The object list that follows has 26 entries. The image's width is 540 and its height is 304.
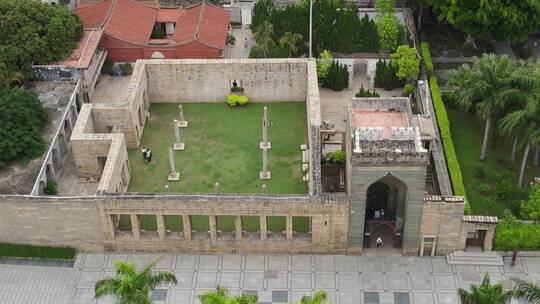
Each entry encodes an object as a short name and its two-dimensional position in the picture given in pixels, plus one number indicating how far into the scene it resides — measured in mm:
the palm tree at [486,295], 49969
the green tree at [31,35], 78562
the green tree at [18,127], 68188
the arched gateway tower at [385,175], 59000
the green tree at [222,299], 48875
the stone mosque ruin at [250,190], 62000
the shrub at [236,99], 80688
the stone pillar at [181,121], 78712
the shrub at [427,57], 86438
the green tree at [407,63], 83688
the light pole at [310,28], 84688
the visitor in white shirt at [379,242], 65812
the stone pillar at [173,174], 71406
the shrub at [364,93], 81744
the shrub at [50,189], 69750
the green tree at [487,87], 71188
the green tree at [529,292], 50125
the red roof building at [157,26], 86750
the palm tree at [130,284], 49688
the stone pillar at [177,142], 74712
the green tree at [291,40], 86750
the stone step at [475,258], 64688
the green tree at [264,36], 86750
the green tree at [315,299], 49781
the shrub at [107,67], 87062
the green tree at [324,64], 84625
